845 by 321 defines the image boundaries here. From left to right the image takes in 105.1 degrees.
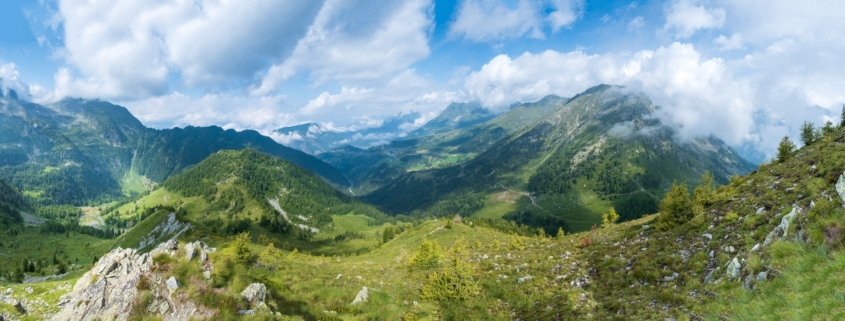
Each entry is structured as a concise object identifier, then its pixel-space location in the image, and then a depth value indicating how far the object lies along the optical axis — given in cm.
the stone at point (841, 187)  1414
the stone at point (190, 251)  2065
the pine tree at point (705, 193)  3042
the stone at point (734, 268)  1550
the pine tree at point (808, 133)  4830
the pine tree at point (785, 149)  4034
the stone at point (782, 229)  1466
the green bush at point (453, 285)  2771
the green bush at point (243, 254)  2687
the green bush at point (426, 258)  4047
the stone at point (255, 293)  1928
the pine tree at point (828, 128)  4250
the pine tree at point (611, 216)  6732
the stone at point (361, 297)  2558
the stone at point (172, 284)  1823
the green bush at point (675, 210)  2975
